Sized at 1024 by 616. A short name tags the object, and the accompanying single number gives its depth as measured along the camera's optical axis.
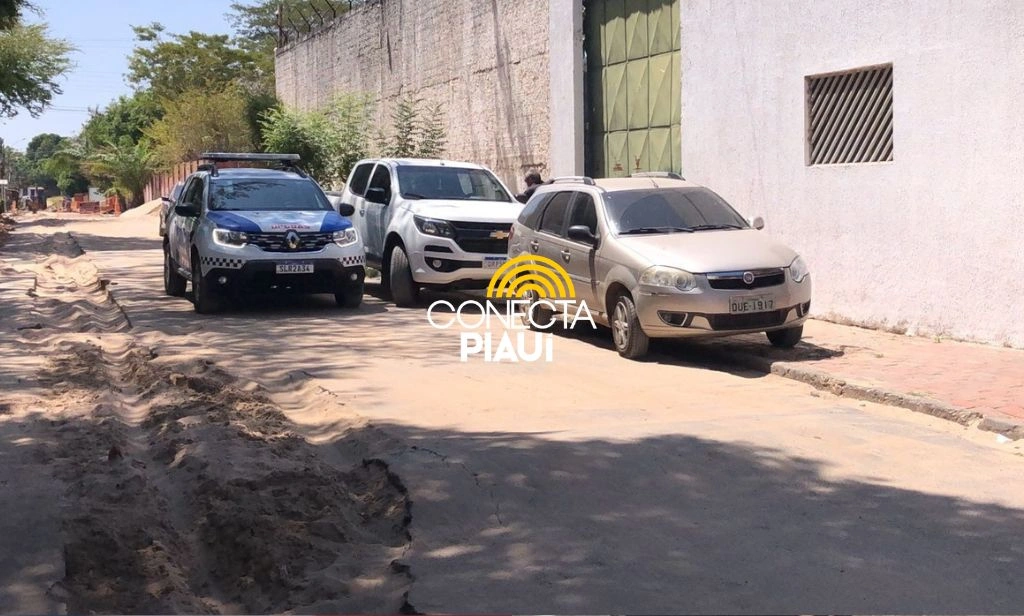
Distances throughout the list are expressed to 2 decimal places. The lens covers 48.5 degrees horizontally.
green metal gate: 16.52
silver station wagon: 10.31
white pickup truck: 14.48
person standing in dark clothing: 17.34
